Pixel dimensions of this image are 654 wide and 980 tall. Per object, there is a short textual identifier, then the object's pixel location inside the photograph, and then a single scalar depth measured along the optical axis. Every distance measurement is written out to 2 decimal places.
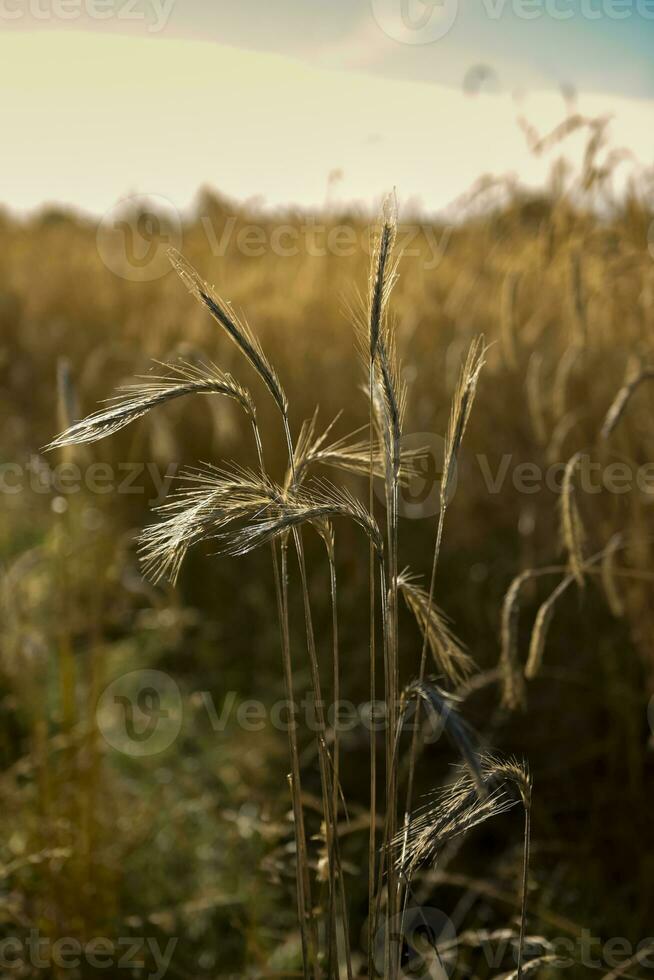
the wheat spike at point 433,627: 0.77
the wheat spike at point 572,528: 1.01
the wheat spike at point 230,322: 0.72
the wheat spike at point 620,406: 1.13
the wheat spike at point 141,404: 0.69
